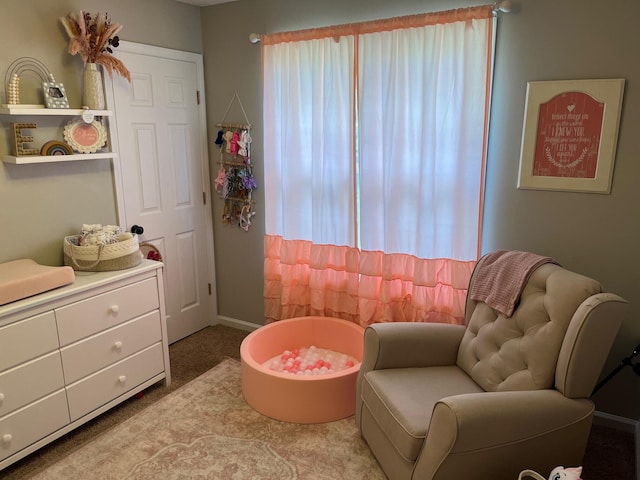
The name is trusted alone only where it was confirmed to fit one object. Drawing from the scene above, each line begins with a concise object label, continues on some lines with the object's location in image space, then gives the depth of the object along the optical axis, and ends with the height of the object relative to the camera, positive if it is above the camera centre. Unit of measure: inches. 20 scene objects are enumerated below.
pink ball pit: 97.8 -52.5
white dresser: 83.7 -41.9
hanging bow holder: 130.9 -8.2
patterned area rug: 86.0 -59.6
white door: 118.8 -6.9
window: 99.2 -4.3
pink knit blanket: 83.5 -24.7
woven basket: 100.0 -24.0
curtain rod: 90.4 +26.8
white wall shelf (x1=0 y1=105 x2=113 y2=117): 89.9 +6.7
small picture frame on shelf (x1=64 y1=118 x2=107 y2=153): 103.0 +2.0
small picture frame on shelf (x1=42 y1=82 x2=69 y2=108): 97.0 +10.3
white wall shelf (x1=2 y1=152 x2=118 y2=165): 92.0 -2.8
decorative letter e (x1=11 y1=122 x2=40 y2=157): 93.8 +1.1
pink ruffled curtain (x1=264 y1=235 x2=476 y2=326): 107.4 -34.6
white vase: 104.0 +12.7
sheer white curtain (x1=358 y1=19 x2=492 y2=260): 97.6 +1.9
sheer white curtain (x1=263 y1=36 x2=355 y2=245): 111.7 +1.6
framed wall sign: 87.7 +2.1
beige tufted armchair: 67.3 -39.6
